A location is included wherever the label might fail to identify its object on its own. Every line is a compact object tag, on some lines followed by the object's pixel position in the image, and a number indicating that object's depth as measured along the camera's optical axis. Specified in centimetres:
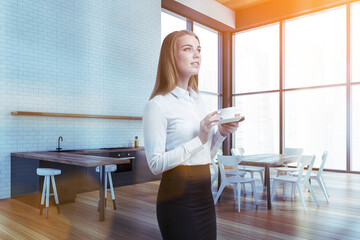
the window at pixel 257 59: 802
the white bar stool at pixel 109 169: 385
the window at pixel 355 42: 659
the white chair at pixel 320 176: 406
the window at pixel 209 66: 826
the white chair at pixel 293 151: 561
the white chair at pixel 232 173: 430
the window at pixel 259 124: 795
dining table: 377
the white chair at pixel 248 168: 484
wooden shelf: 429
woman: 81
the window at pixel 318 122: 680
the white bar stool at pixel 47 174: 350
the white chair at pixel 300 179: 374
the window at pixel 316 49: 688
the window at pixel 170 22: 712
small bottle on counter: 586
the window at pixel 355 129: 653
